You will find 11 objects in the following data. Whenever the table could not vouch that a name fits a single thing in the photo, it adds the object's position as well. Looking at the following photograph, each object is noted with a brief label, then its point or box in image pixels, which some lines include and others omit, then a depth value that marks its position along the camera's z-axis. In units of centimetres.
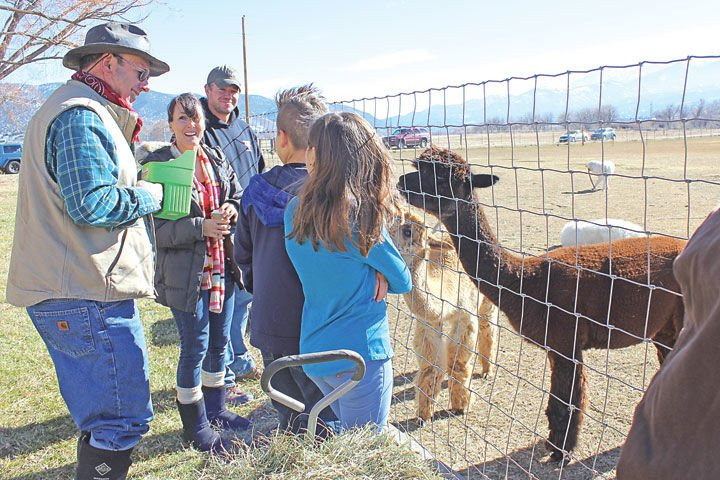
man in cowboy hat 212
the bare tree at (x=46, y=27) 1808
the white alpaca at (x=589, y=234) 612
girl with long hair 213
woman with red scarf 305
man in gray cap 402
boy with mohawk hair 251
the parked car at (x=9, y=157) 3247
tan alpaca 384
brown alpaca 314
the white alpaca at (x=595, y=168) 1705
